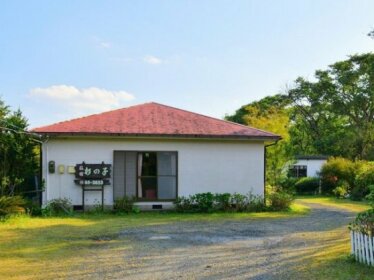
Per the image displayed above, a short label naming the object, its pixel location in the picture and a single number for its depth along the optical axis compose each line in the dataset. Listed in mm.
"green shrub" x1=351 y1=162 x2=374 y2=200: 22297
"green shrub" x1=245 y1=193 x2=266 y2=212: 15291
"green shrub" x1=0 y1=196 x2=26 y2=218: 12609
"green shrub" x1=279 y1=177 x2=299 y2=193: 21406
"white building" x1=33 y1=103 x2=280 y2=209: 14727
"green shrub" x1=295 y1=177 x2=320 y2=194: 28484
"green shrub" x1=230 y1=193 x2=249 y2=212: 15266
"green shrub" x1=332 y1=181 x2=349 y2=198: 24562
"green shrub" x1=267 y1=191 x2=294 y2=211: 15664
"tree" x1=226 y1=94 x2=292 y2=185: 21469
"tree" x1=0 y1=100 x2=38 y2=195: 14234
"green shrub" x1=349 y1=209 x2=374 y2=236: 7174
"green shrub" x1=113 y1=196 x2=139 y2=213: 14586
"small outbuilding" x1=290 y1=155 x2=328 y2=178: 31141
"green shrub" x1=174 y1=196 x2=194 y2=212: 14977
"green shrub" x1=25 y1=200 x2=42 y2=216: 13984
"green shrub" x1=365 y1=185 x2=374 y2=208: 7293
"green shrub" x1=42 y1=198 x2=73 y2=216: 14270
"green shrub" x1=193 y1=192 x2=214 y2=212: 14945
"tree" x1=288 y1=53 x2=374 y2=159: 35406
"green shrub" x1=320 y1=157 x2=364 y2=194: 26562
